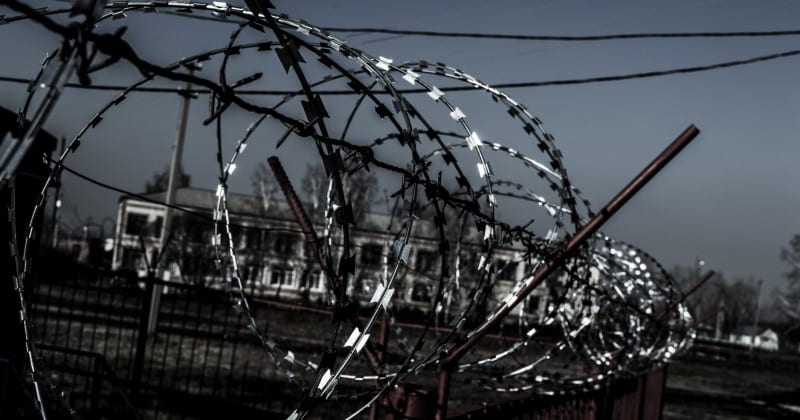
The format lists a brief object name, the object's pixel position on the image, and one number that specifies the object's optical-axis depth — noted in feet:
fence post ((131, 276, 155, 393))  27.22
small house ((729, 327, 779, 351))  307.17
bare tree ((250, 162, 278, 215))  163.43
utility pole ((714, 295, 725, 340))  230.23
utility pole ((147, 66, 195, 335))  73.72
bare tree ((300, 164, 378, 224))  127.34
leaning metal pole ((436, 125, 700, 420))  13.47
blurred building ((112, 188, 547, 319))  153.38
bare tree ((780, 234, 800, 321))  207.51
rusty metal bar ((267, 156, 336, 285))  17.01
